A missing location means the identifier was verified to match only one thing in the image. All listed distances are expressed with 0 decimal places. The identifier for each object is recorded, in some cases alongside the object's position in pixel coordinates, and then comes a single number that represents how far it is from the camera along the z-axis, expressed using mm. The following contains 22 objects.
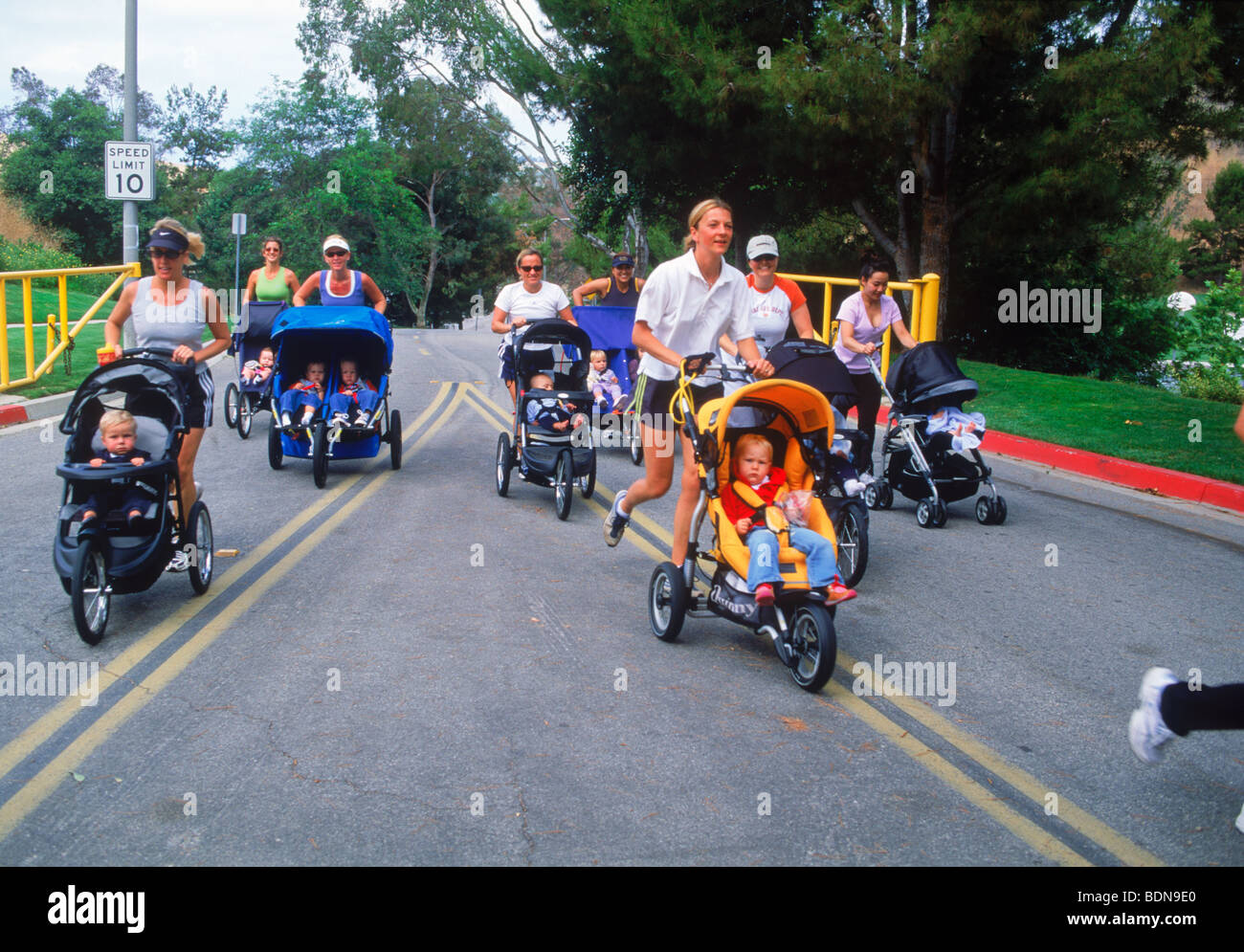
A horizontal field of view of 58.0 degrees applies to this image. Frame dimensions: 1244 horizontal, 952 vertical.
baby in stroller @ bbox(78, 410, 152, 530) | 5953
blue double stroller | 10422
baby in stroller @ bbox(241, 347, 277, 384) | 13117
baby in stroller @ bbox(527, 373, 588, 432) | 9781
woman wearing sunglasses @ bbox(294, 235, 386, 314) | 11250
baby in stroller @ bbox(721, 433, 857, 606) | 5340
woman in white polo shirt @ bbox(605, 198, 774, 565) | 6090
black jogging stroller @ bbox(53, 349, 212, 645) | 5578
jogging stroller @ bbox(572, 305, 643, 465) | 12633
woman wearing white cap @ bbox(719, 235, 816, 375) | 9031
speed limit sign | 17125
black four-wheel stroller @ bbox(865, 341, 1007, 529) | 9102
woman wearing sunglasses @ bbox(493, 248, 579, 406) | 10523
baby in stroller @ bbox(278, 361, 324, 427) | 10508
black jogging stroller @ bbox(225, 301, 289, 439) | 13156
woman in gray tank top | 6555
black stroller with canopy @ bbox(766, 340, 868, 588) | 7121
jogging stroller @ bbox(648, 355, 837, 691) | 5332
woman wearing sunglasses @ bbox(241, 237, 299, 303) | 13648
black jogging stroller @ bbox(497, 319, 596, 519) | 9562
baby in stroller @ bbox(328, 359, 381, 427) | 10594
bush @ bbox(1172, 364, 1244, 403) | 18109
